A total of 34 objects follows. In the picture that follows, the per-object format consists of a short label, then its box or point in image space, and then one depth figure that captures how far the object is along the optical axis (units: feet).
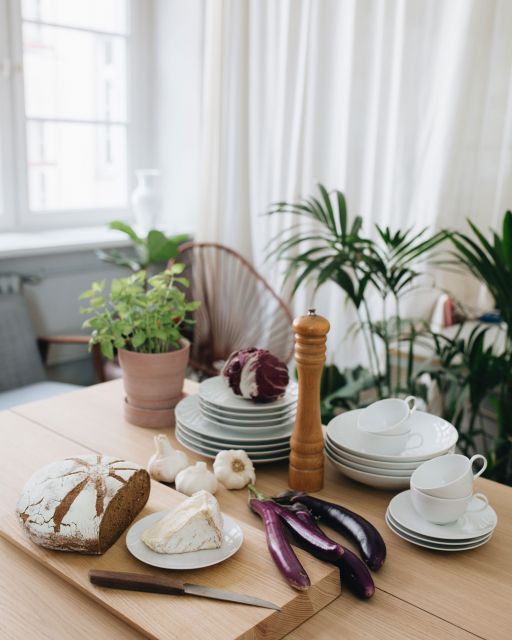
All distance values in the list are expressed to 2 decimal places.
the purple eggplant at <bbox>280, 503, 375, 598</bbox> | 3.26
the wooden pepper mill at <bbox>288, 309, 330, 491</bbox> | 3.89
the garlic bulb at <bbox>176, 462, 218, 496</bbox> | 4.09
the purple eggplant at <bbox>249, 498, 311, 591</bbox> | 3.16
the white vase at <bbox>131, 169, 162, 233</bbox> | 10.75
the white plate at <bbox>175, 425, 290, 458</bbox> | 4.45
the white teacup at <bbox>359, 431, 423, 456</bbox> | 4.15
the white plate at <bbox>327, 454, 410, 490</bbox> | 4.12
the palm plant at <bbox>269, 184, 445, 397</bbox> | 6.87
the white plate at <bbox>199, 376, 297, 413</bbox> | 4.54
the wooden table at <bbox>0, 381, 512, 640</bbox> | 3.03
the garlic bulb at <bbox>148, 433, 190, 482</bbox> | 4.26
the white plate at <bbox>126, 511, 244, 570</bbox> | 3.25
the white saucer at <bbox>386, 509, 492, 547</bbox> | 3.61
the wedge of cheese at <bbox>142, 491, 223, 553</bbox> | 3.34
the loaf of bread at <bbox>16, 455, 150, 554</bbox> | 3.37
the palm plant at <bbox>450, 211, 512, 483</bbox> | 6.21
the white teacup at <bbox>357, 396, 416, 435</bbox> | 4.33
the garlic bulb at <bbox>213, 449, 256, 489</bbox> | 4.23
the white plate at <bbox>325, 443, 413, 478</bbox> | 4.12
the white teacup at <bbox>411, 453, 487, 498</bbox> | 3.80
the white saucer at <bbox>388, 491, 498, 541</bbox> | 3.63
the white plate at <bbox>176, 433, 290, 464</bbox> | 4.45
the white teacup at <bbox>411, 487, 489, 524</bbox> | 3.60
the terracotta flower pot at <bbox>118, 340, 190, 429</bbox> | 4.99
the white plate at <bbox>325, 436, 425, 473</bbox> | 4.11
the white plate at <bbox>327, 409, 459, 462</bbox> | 4.15
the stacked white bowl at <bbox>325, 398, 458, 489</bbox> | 4.12
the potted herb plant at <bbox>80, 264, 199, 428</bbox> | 4.86
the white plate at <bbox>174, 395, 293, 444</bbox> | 4.50
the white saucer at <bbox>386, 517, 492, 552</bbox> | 3.61
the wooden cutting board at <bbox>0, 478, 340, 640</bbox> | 2.90
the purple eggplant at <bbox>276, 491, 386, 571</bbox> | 3.50
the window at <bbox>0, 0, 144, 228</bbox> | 10.20
